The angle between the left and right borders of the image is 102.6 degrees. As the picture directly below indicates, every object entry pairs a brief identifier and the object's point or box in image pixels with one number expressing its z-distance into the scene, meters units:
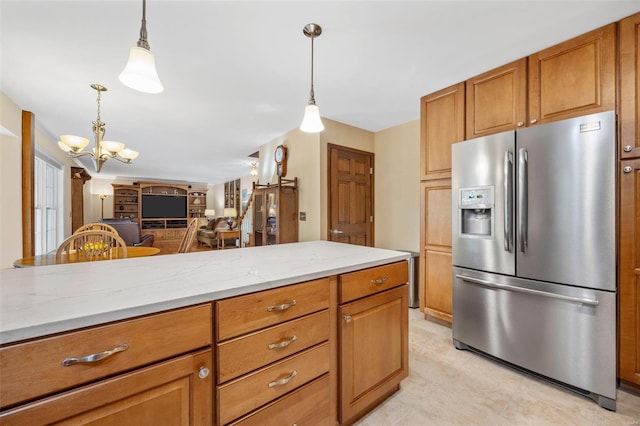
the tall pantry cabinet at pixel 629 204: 1.60
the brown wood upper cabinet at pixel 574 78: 1.70
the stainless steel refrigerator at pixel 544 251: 1.55
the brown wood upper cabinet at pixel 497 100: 2.07
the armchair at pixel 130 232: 5.30
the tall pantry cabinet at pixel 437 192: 2.53
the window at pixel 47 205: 4.21
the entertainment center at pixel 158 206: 9.31
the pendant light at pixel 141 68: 1.22
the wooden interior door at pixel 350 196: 3.52
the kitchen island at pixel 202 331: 0.68
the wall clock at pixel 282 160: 4.02
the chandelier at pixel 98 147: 2.71
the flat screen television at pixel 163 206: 9.48
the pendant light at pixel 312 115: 1.79
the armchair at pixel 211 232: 8.09
